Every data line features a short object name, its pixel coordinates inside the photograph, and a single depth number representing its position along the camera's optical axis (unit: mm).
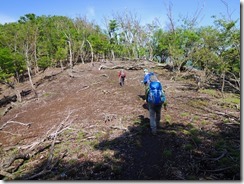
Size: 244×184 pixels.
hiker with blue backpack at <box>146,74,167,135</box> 6207
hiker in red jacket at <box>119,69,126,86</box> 14986
